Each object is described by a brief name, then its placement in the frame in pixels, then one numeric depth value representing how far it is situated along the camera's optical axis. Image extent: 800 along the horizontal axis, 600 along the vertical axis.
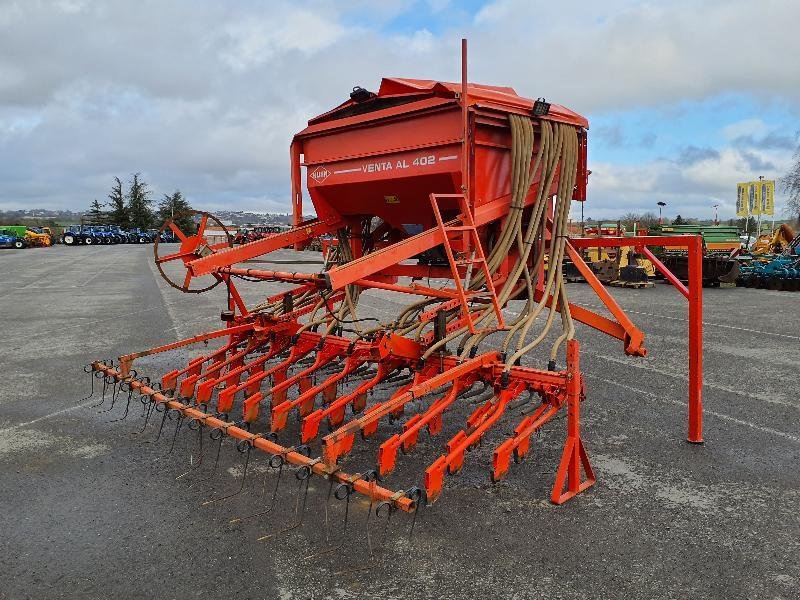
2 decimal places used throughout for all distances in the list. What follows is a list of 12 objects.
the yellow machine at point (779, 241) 20.98
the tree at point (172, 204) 69.18
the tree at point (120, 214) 71.38
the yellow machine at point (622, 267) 17.58
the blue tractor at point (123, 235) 58.28
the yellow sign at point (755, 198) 29.62
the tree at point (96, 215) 72.19
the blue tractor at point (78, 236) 54.06
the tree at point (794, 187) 41.98
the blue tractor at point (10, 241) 46.19
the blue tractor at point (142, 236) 63.69
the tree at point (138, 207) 71.38
